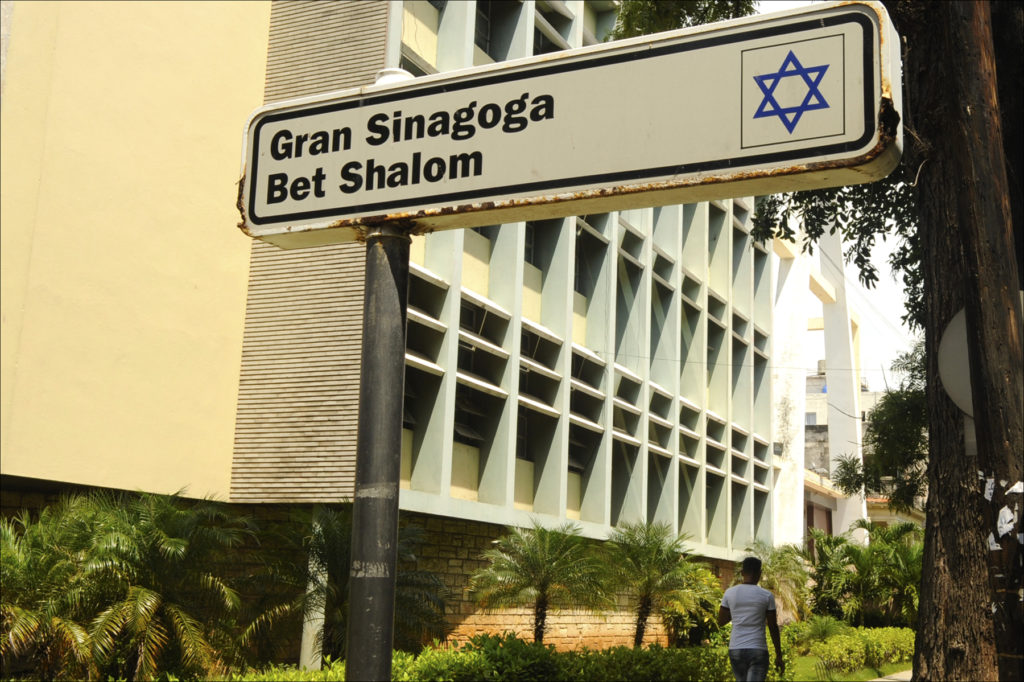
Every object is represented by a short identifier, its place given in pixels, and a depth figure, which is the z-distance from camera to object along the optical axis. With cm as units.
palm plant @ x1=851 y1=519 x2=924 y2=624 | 2927
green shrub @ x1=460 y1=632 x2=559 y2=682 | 1455
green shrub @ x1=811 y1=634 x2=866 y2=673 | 2281
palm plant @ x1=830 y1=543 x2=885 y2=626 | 2981
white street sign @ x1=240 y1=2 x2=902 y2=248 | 212
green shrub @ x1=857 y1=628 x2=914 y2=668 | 2492
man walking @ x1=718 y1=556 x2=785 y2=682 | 912
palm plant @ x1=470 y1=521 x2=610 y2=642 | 1811
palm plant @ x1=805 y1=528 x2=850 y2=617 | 3031
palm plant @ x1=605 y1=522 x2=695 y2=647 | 2155
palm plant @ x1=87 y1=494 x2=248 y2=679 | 1276
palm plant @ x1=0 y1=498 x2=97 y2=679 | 1238
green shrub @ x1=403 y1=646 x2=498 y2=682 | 1380
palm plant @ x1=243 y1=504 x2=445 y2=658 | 1480
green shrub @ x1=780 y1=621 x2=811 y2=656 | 2597
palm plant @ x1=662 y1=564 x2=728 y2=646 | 2183
